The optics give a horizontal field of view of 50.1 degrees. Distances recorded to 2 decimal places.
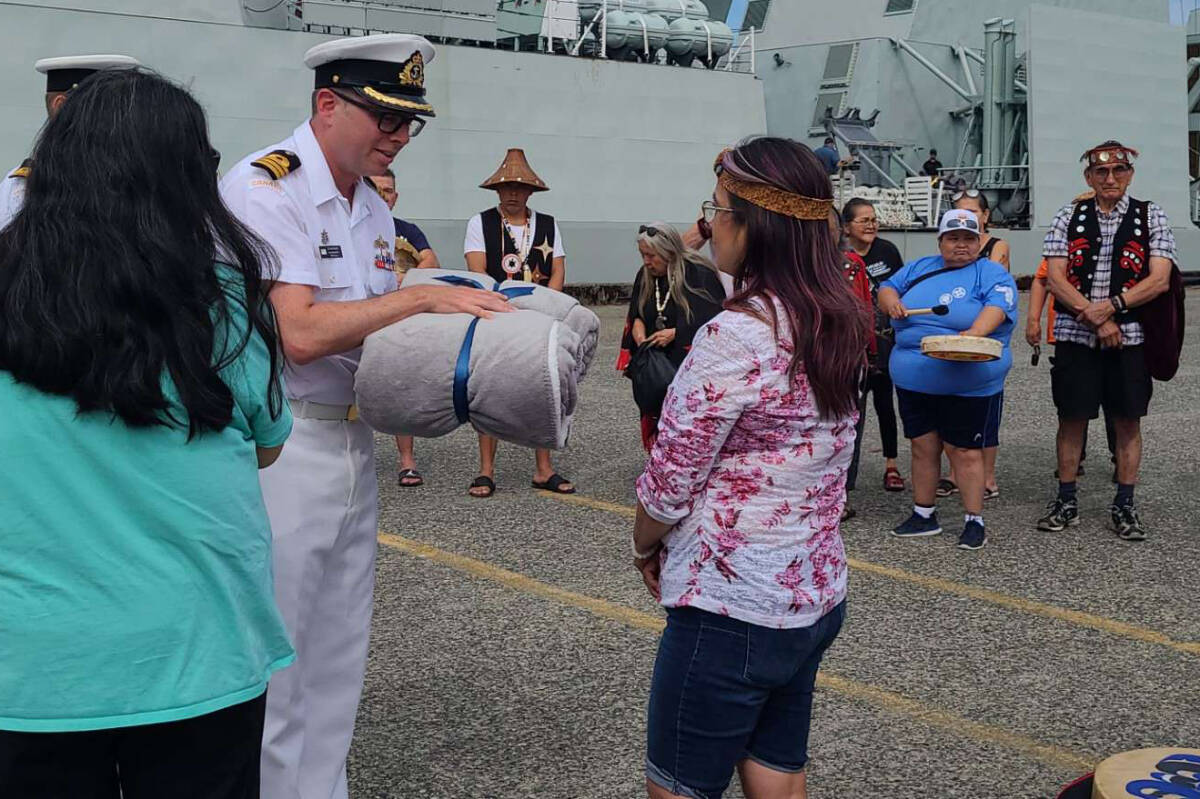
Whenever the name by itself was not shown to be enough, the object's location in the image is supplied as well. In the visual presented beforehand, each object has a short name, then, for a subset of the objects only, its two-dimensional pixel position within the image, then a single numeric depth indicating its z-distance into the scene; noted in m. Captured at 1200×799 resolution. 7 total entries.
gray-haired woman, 7.32
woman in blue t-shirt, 6.45
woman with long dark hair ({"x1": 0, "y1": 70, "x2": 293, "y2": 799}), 1.76
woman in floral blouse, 2.49
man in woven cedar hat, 8.04
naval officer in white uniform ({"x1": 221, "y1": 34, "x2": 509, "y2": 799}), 2.68
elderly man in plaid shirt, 6.61
